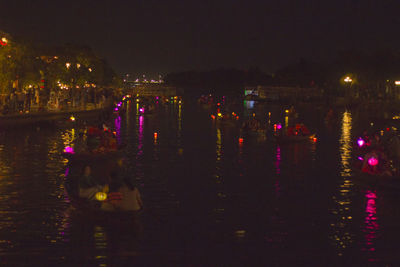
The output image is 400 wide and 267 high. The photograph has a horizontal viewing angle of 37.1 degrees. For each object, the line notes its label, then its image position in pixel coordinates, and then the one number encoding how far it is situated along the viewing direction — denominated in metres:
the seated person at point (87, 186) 21.17
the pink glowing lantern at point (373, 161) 27.33
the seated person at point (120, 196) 20.34
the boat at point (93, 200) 20.56
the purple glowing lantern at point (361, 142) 40.06
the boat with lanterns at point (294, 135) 46.38
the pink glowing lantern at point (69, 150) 32.88
